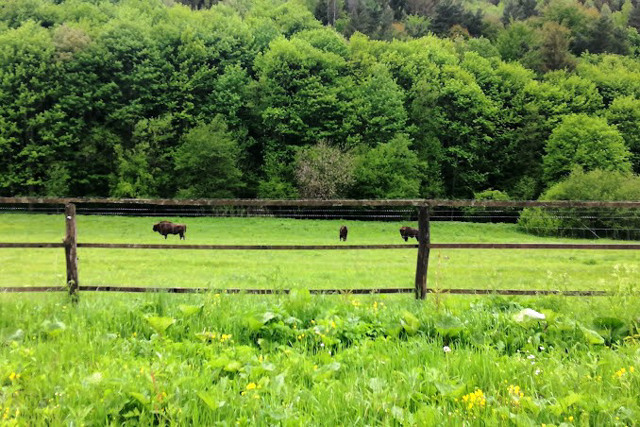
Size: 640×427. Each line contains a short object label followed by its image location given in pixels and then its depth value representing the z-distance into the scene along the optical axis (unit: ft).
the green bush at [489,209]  134.21
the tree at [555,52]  206.39
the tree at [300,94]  154.92
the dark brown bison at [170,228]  84.48
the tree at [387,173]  144.87
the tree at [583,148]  147.33
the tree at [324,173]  138.41
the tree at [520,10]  284.24
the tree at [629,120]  162.91
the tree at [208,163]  144.56
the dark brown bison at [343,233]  84.61
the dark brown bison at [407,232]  84.72
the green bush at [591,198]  88.79
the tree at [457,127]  166.40
